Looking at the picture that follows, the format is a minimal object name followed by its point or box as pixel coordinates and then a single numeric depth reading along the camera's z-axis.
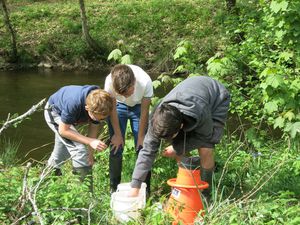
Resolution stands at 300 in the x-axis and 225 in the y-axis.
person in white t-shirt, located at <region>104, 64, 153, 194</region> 3.48
